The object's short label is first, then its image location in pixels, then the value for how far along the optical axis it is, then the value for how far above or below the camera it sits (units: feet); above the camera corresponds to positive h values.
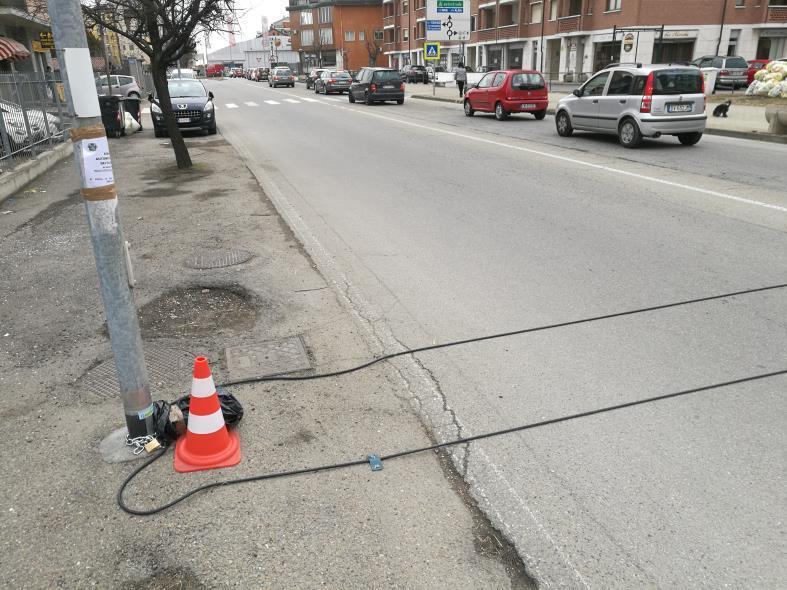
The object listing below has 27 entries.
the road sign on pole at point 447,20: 119.85 +8.64
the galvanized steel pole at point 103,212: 9.34 -2.03
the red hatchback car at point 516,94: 70.13 -3.18
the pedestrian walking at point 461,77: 109.19 -1.82
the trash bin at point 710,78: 87.86 -2.77
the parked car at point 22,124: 38.32 -2.79
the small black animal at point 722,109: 63.82 -5.01
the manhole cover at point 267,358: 13.94 -6.27
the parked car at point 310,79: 162.89 -1.94
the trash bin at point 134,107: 75.61 -3.41
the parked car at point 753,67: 106.11 -1.84
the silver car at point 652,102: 45.01 -2.98
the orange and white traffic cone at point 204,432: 10.56 -5.76
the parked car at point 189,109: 62.64 -3.17
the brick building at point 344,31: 309.01 +18.73
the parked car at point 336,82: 134.00 -2.31
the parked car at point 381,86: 99.91 -2.60
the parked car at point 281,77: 182.60 -1.33
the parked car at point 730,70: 105.29 -2.06
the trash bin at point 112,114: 62.28 -3.45
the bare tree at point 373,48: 271.69 +9.13
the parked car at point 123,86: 98.97 -1.38
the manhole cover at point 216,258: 21.59 -6.15
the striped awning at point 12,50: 75.95 +3.90
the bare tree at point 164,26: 37.37 +2.99
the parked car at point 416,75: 183.15 -2.11
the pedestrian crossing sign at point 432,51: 119.34 +2.93
